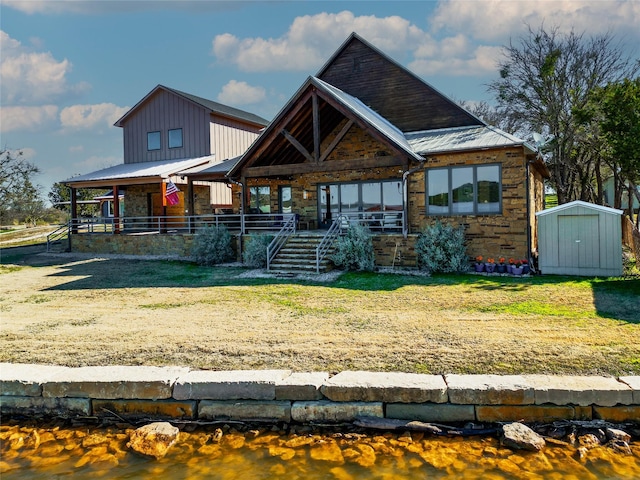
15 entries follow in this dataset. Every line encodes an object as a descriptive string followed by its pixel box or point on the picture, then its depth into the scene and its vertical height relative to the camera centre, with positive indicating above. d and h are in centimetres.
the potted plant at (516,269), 1277 -110
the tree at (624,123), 1381 +331
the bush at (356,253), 1358 -57
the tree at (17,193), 3534 +385
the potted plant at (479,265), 1340 -100
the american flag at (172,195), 1919 +181
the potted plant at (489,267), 1330 -105
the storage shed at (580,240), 1177 -30
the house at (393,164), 1380 +231
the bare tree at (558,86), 2266 +740
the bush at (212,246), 1612 -33
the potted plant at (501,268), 1326 -109
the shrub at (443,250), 1316 -53
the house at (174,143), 2364 +514
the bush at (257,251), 1496 -50
